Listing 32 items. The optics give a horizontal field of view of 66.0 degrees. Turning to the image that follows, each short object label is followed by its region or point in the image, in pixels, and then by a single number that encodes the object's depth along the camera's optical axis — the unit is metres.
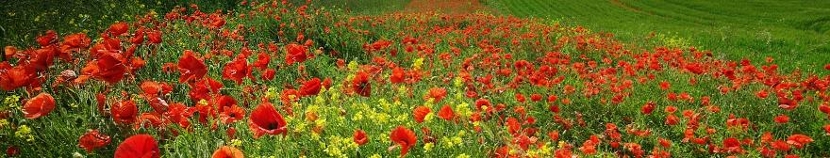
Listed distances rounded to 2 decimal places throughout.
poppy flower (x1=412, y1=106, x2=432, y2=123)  2.55
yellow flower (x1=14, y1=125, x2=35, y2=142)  2.66
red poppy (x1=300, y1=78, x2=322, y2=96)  2.66
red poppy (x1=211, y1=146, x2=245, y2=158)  1.68
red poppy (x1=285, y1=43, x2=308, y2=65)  3.24
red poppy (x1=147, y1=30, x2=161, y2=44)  3.76
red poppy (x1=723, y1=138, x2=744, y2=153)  3.37
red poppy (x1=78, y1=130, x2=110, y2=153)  2.17
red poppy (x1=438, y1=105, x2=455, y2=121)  2.60
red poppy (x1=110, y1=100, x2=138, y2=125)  2.23
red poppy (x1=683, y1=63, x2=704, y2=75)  4.78
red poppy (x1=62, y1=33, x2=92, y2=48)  3.32
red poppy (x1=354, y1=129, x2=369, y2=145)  2.24
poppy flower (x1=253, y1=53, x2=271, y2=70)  3.11
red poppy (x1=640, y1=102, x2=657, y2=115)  4.02
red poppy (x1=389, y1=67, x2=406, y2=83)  3.25
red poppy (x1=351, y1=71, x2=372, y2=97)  2.92
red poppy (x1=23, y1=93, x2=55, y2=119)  2.21
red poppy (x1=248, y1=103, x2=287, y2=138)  2.01
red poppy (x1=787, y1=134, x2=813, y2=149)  3.27
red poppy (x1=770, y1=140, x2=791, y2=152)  3.25
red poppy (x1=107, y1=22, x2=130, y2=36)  3.58
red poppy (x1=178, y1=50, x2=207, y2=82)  2.56
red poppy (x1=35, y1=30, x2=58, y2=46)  3.53
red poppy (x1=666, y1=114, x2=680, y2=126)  3.74
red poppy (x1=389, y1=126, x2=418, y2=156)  2.15
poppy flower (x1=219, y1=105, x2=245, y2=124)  2.37
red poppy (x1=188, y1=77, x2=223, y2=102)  2.79
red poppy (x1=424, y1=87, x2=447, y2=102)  3.17
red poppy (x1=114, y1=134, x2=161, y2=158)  1.63
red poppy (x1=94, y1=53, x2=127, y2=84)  2.46
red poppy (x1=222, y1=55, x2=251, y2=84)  2.77
